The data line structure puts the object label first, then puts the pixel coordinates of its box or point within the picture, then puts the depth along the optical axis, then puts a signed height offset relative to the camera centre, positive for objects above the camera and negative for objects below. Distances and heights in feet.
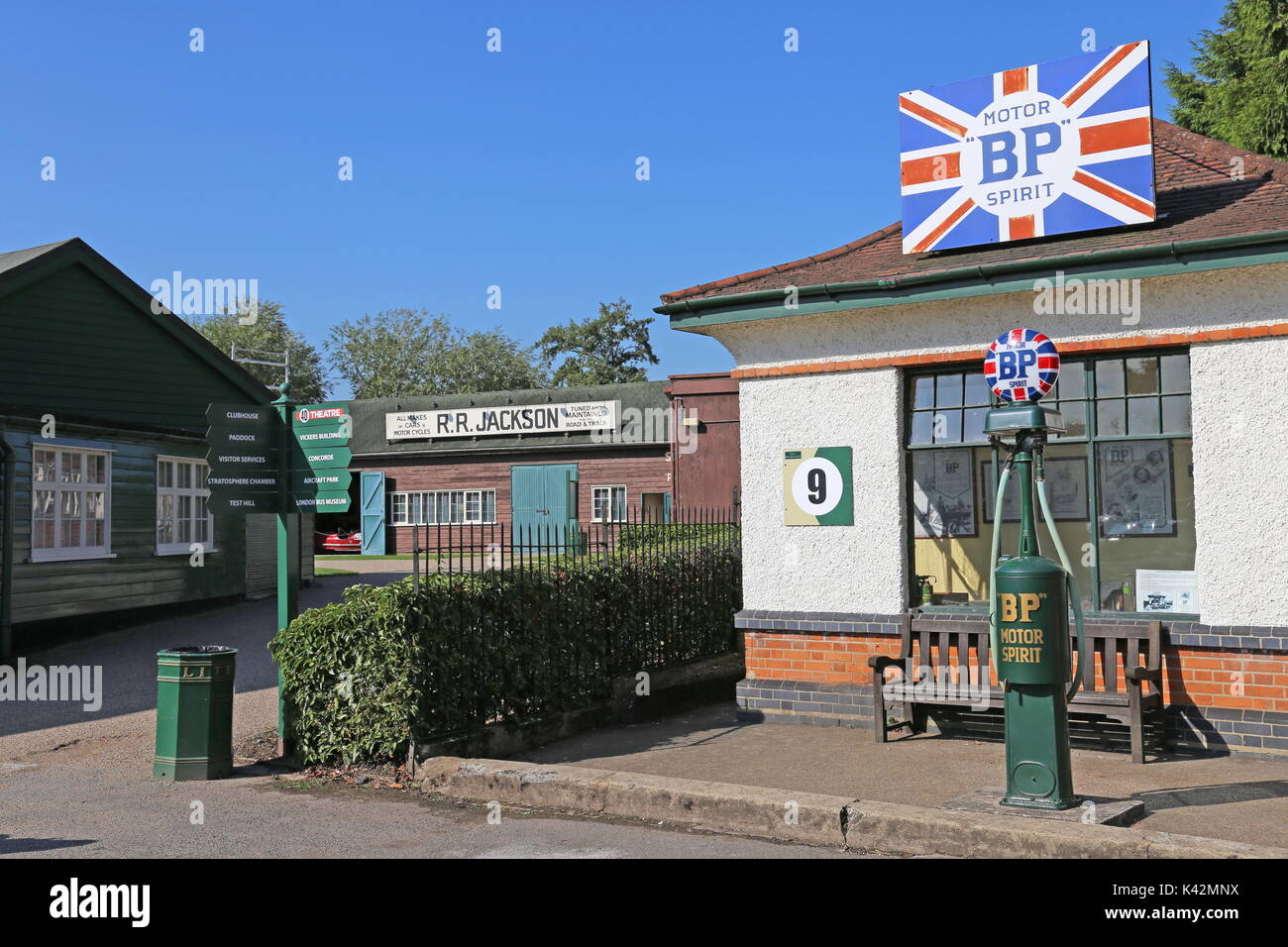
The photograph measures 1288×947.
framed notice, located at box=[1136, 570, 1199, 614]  28.71 -1.82
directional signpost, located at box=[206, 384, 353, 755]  28.45 +1.46
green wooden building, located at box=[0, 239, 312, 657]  50.72 +3.64
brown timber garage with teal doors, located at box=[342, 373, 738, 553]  101.09 +5.77
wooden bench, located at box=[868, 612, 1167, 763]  26.27 -3.83
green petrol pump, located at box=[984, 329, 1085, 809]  20.54 -2.17
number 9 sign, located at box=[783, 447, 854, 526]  31.78 +0.92
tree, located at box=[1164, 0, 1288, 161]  72.08 +29.69
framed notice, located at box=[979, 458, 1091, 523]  38.14 +1.04
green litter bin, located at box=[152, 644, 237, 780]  27.48 -4.60
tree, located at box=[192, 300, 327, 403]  211.41 +34.17
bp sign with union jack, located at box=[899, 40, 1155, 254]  29.04 +9.68
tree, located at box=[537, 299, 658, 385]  204.03 +31.30
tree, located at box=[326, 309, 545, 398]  223.71 +31.68
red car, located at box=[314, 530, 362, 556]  119.44 -2.19
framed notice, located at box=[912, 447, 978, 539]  39.55 +1.07
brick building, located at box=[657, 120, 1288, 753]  26.94 +2.65
